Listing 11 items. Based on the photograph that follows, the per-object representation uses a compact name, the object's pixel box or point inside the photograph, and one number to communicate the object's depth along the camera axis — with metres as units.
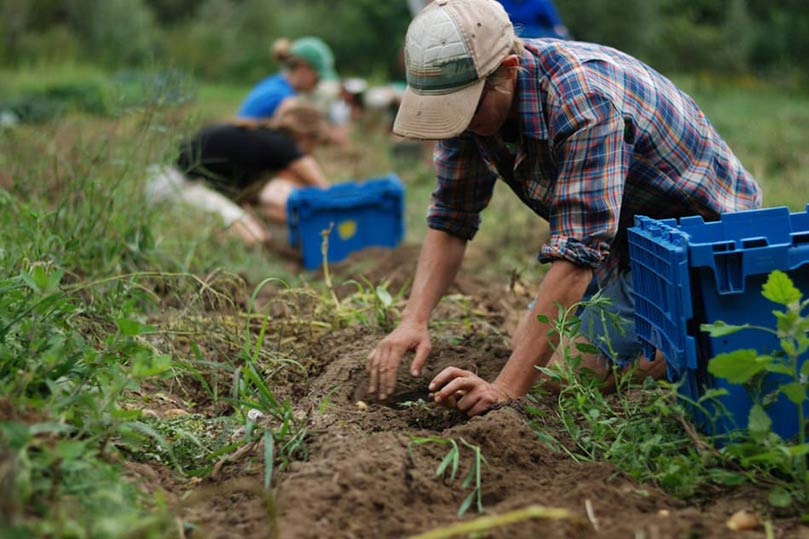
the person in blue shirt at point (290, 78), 7.68
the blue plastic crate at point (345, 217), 5.88
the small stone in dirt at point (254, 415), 2.91
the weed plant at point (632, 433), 2.37
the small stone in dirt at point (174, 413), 2.94
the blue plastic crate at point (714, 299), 2.39
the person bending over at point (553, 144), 2.75
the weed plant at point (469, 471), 2.29
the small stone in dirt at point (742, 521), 2.17
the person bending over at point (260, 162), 6.13
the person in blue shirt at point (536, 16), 6.34
